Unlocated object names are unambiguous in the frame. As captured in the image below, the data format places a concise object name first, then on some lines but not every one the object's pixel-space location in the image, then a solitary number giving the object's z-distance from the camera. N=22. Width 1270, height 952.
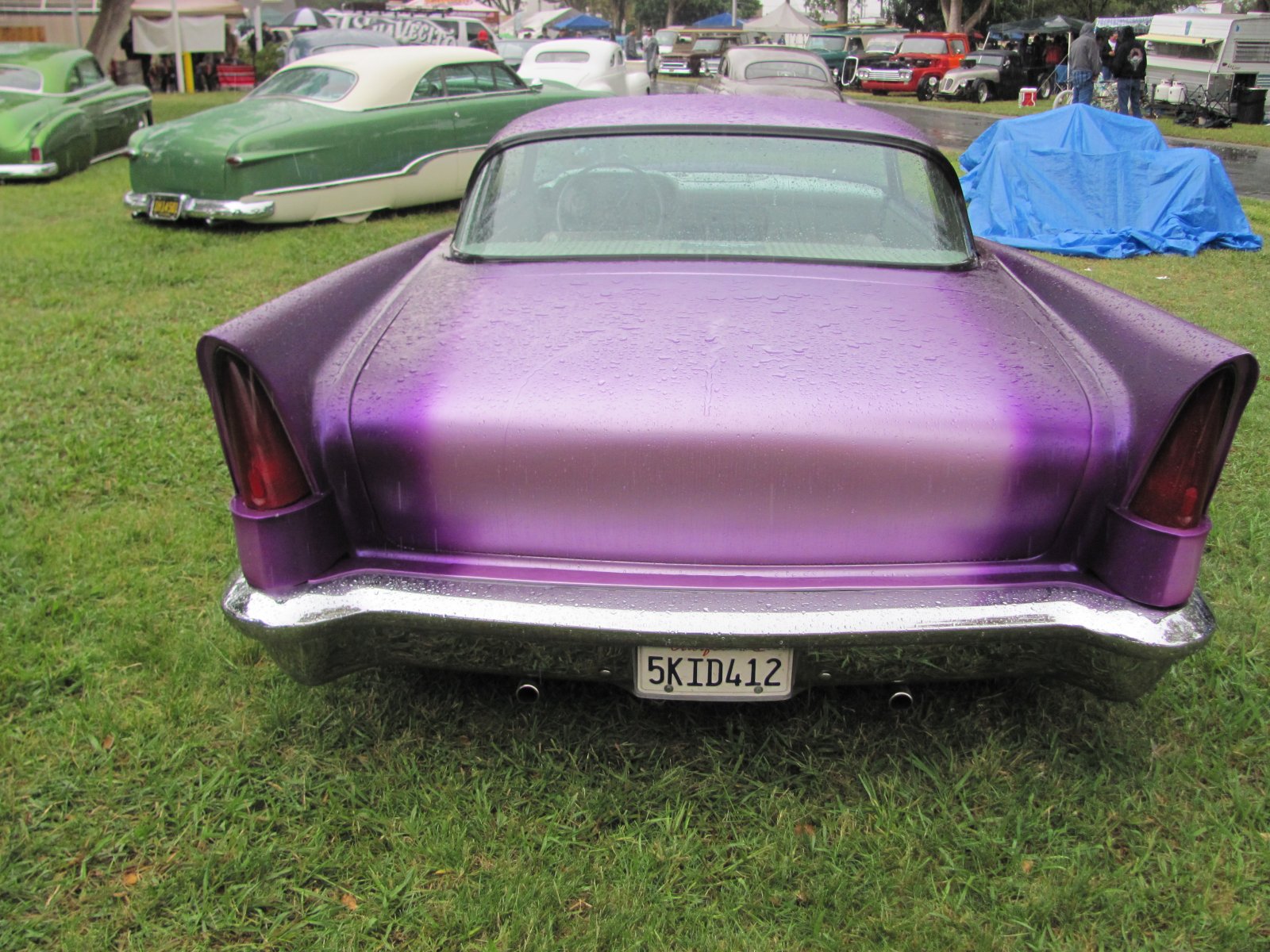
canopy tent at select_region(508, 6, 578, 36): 48.91
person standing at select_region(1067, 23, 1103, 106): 13.28
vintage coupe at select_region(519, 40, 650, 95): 14.71
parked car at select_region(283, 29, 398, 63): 18.02
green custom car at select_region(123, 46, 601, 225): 8.21
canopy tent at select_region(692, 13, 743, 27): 53.91
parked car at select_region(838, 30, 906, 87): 26.92
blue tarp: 8.10
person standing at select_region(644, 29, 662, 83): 31.73
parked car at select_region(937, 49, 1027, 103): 25.12
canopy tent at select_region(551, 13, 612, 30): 44.50
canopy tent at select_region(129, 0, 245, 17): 26.73
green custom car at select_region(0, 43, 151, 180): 10.64
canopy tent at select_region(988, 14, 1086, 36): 31.61
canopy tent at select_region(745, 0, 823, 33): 40.56
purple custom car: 2.02
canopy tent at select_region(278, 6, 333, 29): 28.27
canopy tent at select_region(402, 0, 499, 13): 32.94
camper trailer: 17.62
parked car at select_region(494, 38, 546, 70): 25.73
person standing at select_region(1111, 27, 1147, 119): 14.33
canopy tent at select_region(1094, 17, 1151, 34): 32.56
